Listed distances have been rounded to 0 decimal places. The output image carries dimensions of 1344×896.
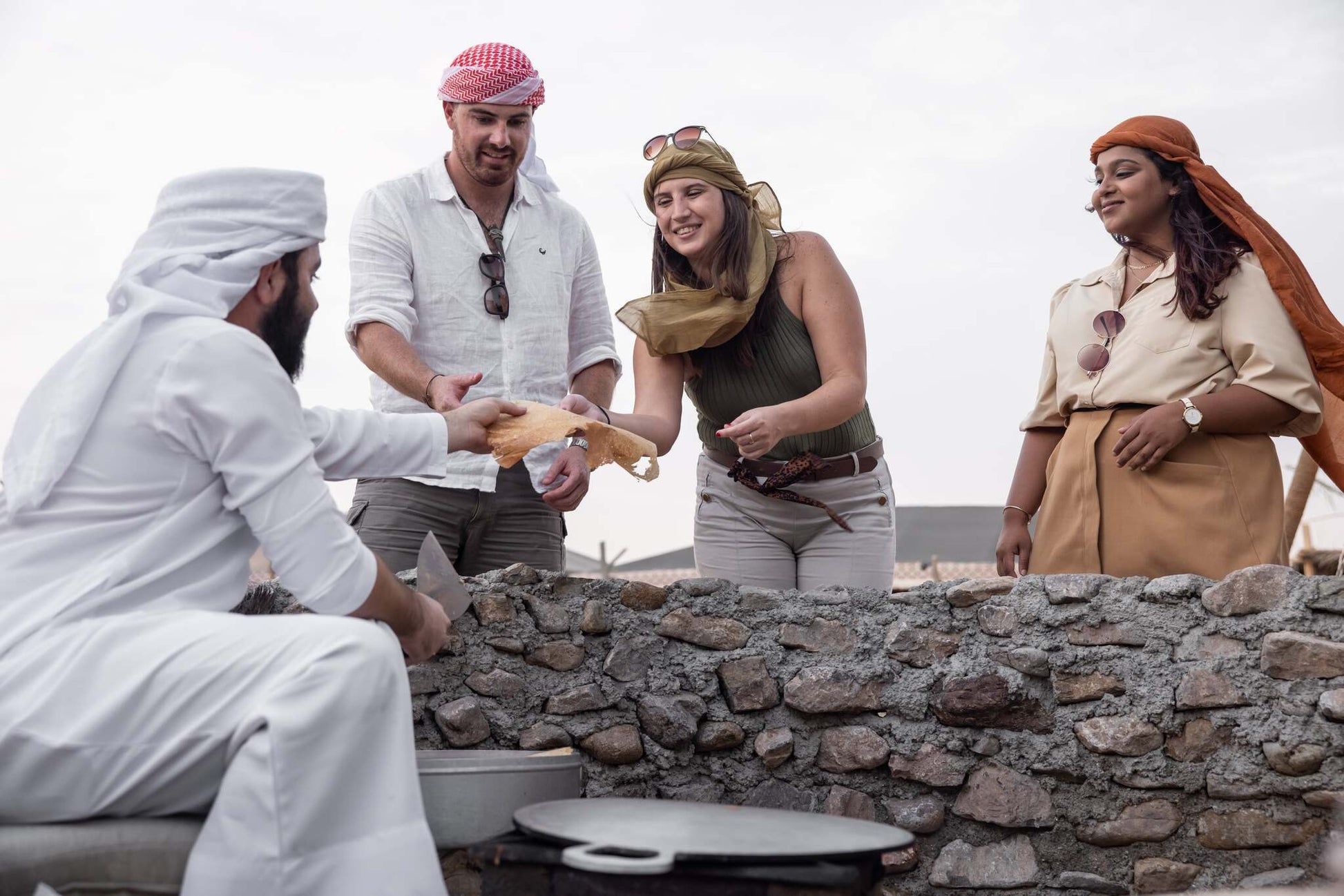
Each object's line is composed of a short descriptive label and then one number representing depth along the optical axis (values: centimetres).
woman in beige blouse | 311
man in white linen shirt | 337
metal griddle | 186
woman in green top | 331
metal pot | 253
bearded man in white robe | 188
